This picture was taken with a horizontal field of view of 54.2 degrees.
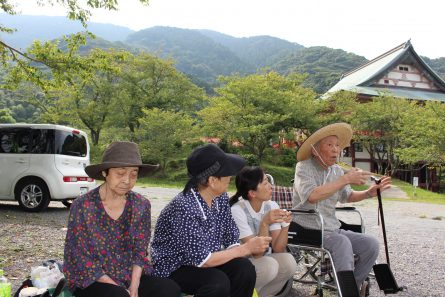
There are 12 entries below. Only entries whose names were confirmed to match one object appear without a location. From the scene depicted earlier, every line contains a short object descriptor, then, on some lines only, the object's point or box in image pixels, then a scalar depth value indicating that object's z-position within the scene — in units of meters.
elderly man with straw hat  3.29
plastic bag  2.30
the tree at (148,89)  24.95
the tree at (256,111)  19.95
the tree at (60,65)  7.00
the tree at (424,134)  19.62
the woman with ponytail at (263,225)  2.92
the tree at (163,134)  21.56
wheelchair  3.12
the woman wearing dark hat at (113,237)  2.20
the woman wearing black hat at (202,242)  2.37
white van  7.77
